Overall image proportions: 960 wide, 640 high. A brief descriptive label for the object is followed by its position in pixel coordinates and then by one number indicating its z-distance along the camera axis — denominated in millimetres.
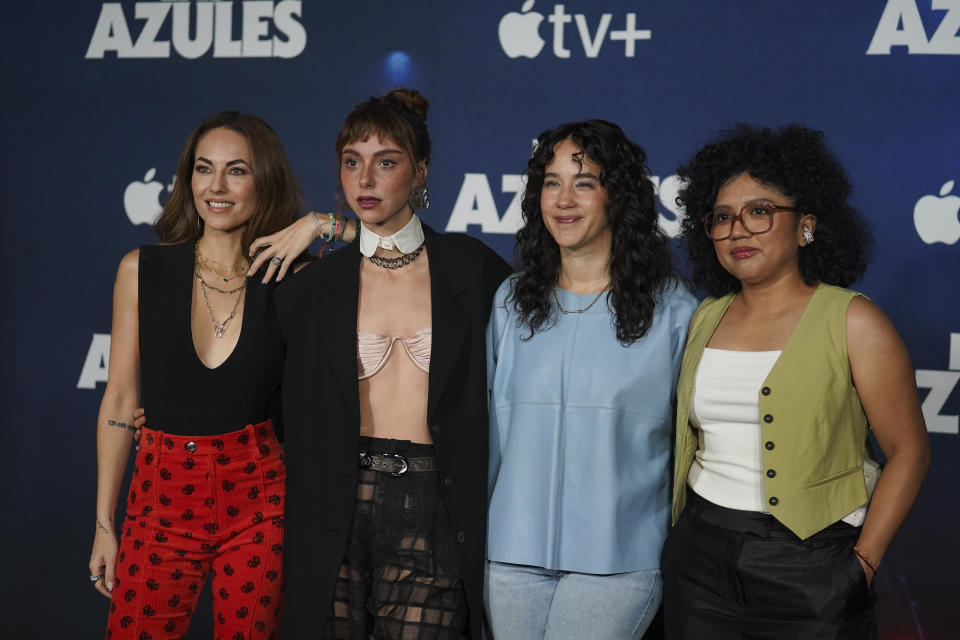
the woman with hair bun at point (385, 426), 2426
